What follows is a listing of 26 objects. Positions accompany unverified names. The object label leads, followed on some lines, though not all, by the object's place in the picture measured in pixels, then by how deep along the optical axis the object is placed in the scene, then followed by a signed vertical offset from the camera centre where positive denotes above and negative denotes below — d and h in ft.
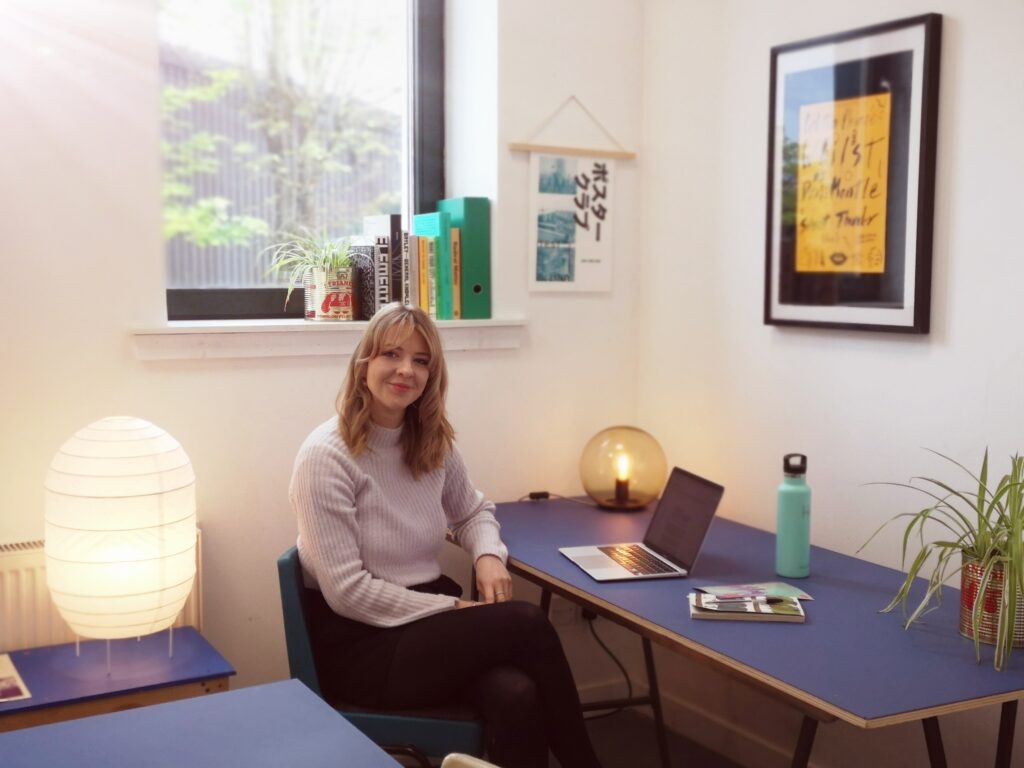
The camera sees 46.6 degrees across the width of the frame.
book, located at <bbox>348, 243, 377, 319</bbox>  10.11 -0.06
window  10.14 +1.27
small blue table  7.68 -2.74
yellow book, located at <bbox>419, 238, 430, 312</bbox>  10.37 -0.04
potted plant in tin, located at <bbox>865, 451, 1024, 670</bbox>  6.77 -1.76
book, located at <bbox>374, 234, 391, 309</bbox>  10.07 +0.03
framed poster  8.67 +0.74
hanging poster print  10.96 +0.47
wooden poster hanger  10.77 +1.14
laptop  8.55 -2.02
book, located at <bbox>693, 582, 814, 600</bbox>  7.84 -2.12
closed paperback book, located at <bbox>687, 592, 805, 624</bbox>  7.43 -2.12
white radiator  8.57 -2.41
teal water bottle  8.31 -1.76
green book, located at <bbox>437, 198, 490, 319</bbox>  10.61 +0.18
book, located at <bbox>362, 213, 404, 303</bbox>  10.09 +0.31
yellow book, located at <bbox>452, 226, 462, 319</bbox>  10.60 +0.00
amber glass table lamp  10.48 -1.73
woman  7.89 -2.20
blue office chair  7.72 -2.92
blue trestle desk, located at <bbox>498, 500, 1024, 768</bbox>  6.25 -2.18
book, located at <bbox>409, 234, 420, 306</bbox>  10.26 +0.03
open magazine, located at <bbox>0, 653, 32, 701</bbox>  7.70 -2.73
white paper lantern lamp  7.95 -1.76
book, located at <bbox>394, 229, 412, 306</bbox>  10.18 -0.01
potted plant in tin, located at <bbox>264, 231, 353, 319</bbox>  10.08 -0.05
